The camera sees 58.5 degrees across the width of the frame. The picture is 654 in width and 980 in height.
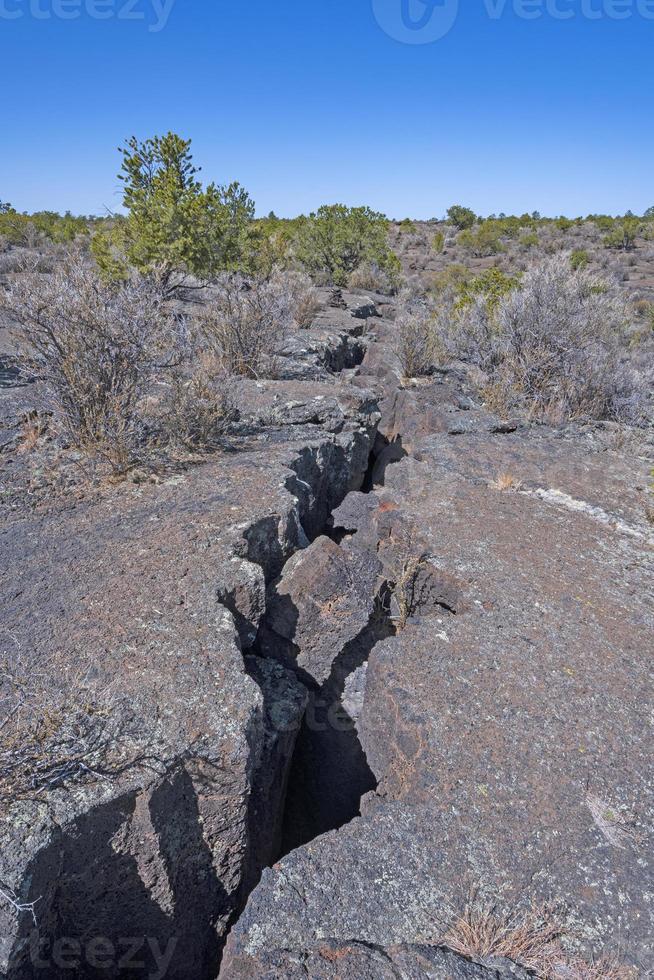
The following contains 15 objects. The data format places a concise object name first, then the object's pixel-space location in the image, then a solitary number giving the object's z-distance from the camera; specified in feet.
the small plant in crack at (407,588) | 12.64
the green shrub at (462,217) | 124.06
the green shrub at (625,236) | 92.07
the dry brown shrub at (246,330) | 25.41
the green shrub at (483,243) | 96.02
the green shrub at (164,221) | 32.78
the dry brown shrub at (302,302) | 36.81
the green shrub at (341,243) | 60.85
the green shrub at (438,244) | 100.12
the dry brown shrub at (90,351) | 15.40
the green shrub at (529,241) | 96.13
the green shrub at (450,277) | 66.13
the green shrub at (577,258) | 67.24
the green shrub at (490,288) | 36.23
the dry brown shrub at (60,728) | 7.39
